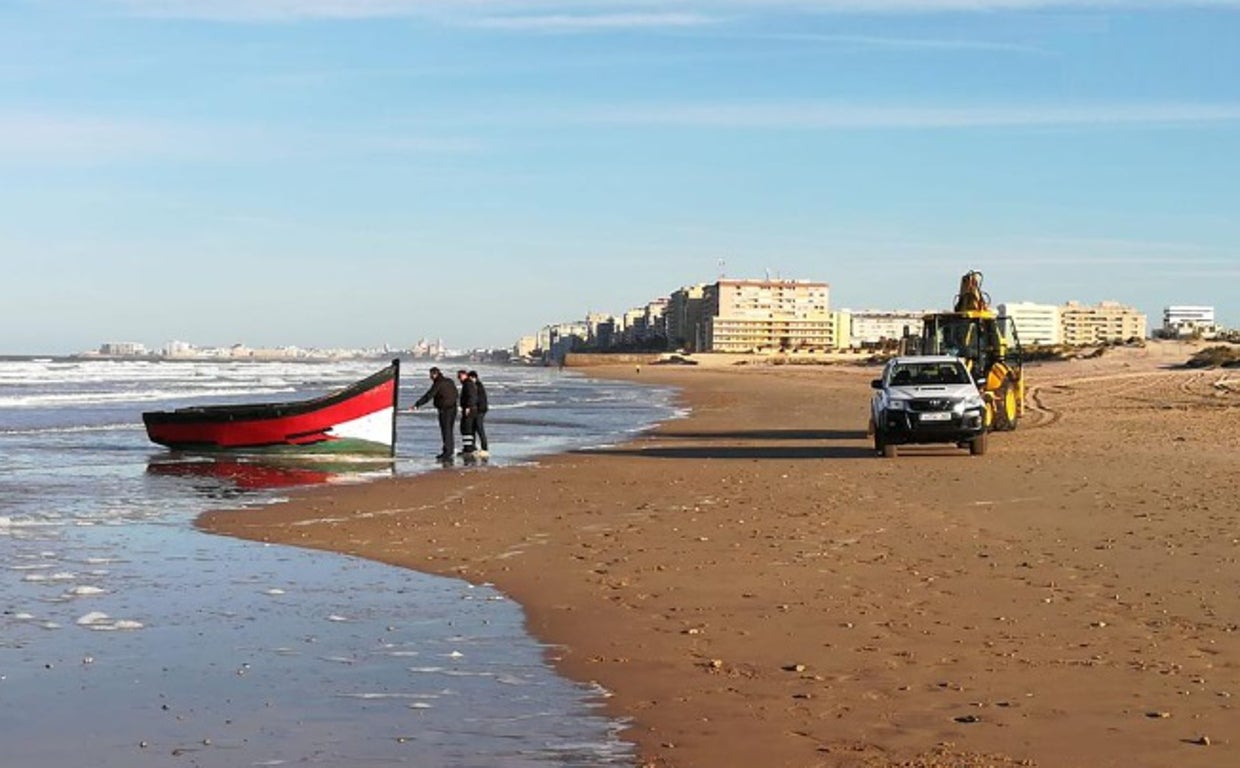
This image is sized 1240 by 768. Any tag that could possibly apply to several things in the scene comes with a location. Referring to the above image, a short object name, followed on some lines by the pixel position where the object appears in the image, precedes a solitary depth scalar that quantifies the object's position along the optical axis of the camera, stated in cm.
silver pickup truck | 2178
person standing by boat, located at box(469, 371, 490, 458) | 2503
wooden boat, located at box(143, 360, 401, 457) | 2575
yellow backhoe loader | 2655
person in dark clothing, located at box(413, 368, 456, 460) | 2420
